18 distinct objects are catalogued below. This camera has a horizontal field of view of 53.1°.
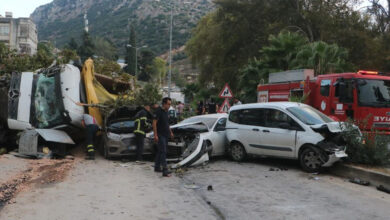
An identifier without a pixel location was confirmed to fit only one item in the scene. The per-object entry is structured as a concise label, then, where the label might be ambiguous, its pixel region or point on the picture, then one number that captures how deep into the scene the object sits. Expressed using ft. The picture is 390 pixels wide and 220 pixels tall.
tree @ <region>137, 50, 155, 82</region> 277.64
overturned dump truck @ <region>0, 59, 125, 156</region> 36.11
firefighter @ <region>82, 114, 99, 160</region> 35.60
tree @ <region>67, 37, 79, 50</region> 290.76
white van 27.70
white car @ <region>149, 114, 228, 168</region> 31.78
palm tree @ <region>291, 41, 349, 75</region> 56.08
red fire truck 34.63
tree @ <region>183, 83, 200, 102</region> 163.22
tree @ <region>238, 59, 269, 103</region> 72.74
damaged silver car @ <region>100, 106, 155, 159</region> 34.60
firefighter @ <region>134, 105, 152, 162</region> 34.02
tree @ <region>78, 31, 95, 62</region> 271.28
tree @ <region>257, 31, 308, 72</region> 70.49
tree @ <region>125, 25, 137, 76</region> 258.57
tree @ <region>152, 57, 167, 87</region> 264.93
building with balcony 212.82
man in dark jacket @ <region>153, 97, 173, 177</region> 27.73
